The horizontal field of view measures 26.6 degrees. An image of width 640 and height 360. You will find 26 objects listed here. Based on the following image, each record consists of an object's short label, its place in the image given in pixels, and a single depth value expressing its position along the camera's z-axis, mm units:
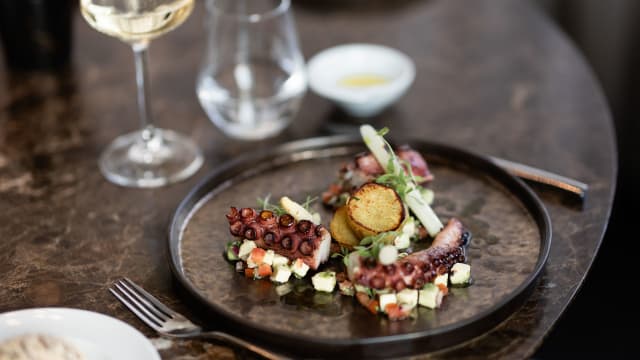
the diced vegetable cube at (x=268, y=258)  920
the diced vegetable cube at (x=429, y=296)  888
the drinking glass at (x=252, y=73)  1139
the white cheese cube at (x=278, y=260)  921
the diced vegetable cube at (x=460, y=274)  914
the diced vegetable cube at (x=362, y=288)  891
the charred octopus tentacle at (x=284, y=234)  917
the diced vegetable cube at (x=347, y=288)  905
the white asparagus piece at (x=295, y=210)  935
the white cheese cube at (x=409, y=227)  955
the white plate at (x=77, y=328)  861
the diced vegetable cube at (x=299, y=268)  919
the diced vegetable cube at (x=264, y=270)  920
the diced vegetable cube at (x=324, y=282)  908
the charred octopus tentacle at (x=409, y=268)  880
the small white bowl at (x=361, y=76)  1144
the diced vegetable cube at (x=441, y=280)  902
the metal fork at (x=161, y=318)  870
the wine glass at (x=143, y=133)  1019
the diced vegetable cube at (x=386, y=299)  882
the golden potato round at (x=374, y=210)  933
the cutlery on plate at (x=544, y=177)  1029
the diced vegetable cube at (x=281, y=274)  917
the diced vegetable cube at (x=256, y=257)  920
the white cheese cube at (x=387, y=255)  880
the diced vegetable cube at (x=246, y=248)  927
